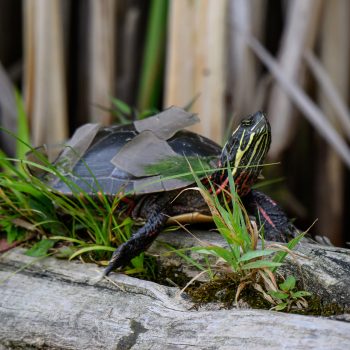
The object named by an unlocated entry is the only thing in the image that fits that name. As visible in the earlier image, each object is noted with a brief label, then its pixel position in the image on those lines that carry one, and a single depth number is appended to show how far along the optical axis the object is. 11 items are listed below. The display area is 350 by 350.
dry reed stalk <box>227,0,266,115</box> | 6.18
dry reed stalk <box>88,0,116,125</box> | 6.18
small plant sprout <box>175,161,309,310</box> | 2.87
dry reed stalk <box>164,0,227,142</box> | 5.64
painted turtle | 3.53
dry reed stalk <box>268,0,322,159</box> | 6.07
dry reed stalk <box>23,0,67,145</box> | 5.97
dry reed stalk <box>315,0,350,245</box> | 6.45
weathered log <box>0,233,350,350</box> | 2.57
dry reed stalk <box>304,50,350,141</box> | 6.26
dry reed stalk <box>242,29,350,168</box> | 6.07
